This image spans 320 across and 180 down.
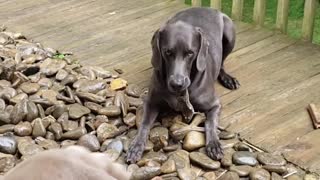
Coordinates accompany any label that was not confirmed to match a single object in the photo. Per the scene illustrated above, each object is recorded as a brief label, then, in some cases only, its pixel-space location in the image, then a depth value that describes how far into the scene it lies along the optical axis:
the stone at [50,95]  2.78
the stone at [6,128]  2.56
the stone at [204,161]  2.39
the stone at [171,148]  2.49
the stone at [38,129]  2.55
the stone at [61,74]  2.98
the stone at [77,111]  2.66
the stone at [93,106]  2.70
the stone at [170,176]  2.32
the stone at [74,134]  2.53
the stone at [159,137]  2.53
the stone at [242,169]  2.34
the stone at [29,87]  2.84
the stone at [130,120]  2.67
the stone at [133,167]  2.35
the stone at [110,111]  2.68
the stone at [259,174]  2.30
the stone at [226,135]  2.58
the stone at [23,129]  2.55
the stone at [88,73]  3.04
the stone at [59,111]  2.68
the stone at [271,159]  2.40
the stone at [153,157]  2.42
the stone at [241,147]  2.50
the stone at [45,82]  2.92
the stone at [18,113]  2.62
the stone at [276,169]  2.36
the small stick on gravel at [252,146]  2.51
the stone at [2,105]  2.70
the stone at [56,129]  2.54
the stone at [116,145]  2.49
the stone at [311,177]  2.32
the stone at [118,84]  2.94
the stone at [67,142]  2.47
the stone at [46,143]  2.44
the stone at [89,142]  2.46
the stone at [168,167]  2.35
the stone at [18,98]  2.74
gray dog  2.49
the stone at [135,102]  2.80
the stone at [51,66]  3.03
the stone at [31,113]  2.63
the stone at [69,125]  2.58
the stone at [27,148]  2.38
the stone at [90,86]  2.86
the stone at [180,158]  2.39
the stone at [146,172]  2.28
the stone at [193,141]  2.51
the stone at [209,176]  2.34
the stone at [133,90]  2.91
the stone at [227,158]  2.40
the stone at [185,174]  2.32
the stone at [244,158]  2.41
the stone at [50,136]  2.54
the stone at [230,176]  2.32
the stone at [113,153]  2.44
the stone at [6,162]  2.30
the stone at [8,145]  2.43
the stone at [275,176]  2.32
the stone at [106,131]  2.55
